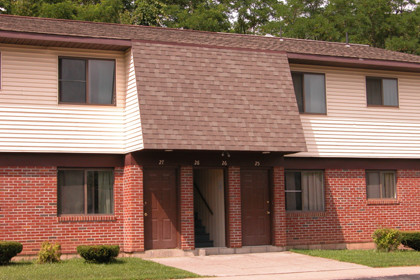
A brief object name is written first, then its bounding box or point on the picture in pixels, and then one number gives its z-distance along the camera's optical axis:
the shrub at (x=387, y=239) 19.22
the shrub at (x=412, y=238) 19.44
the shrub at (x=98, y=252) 16.14
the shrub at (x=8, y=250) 15.98
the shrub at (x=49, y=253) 16.92
